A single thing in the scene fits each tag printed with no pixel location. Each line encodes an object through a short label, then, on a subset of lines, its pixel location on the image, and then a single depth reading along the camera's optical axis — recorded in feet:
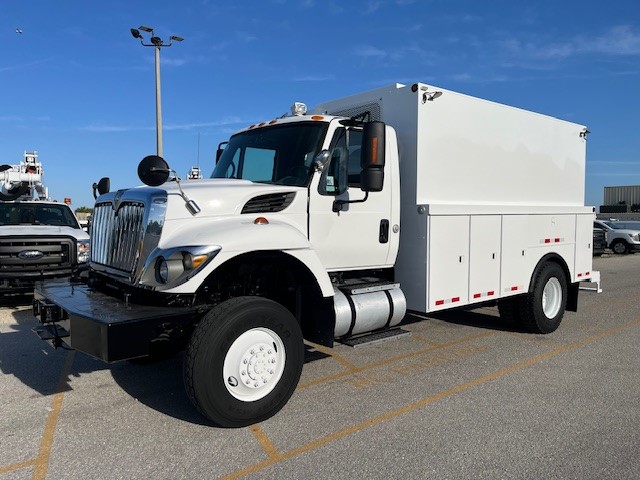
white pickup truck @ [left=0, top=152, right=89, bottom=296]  28.78
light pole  51.20
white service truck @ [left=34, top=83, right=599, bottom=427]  13.03
